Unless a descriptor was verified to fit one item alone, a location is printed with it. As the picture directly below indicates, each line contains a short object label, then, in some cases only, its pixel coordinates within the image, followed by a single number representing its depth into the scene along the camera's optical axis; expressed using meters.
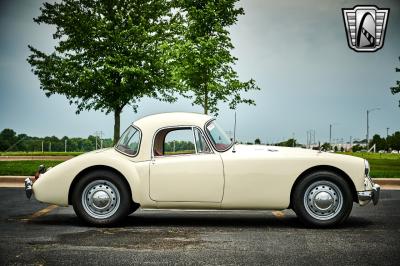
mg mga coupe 6.88
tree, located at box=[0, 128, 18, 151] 95.06
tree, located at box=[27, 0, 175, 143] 28.69
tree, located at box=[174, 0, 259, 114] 27.22
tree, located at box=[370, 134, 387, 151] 153.75
